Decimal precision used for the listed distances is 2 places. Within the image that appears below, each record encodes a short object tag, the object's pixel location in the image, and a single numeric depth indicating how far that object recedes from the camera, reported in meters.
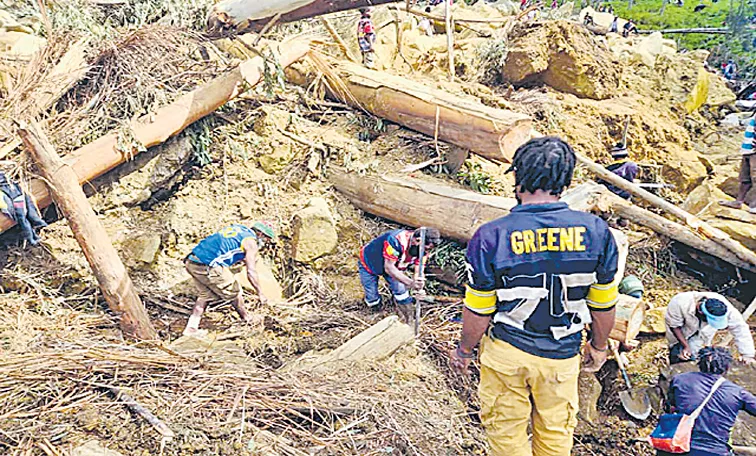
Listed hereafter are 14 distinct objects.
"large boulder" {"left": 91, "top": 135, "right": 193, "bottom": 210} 5.60
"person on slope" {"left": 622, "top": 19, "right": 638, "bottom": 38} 17.97
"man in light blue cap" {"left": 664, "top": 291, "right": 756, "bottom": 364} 4.68
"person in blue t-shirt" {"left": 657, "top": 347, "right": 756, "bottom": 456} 3.70
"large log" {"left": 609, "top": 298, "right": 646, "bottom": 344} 4.80
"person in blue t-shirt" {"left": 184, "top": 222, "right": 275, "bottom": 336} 4.93
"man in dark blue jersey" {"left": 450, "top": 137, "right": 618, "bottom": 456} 2.43
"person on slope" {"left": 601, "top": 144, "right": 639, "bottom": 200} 7.24
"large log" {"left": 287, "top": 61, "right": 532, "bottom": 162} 5.48
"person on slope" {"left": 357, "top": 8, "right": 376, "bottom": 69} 7.86
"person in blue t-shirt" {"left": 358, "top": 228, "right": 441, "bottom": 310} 4.83
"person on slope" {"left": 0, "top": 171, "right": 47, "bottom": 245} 4.69
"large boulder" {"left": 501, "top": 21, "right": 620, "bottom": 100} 8.61
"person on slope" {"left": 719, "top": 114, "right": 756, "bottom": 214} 7.30
